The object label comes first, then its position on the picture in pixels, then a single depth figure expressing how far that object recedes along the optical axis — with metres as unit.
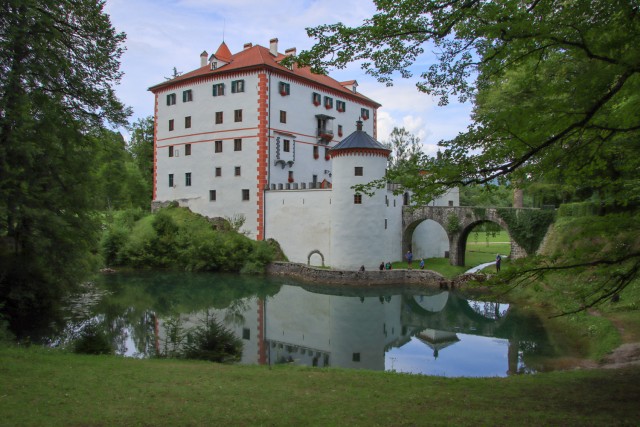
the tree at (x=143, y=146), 47.28
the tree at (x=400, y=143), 51.91
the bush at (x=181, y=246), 30.31
